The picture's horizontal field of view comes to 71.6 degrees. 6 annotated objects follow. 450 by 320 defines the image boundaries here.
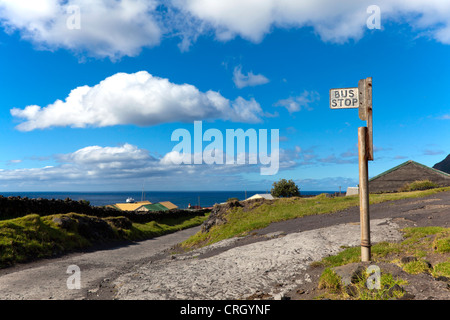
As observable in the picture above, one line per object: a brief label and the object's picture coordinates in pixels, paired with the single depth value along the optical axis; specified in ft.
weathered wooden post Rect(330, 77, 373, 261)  28.22
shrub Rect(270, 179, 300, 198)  281.74
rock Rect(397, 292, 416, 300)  20.07
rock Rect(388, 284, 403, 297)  20.74
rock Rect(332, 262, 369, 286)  23.69
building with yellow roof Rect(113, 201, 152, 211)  226.38
